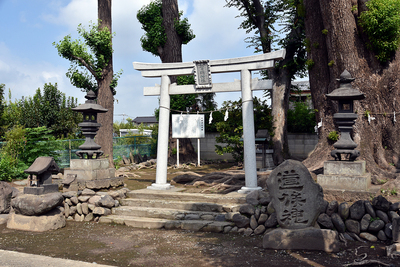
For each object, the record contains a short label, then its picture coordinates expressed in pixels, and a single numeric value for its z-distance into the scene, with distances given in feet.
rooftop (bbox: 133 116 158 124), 166.26
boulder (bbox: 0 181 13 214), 27.30
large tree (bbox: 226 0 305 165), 49.98
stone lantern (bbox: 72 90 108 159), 31.86
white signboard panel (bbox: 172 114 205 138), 49.75
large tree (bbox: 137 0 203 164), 55.36
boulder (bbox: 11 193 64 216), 23.34
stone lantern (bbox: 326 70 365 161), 23.13
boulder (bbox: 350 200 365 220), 19.08
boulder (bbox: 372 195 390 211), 18.62
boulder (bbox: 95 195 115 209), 26.50
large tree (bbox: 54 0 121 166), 42.39
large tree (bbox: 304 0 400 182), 29.01
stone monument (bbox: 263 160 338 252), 17.62
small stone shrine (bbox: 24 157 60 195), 24.40
